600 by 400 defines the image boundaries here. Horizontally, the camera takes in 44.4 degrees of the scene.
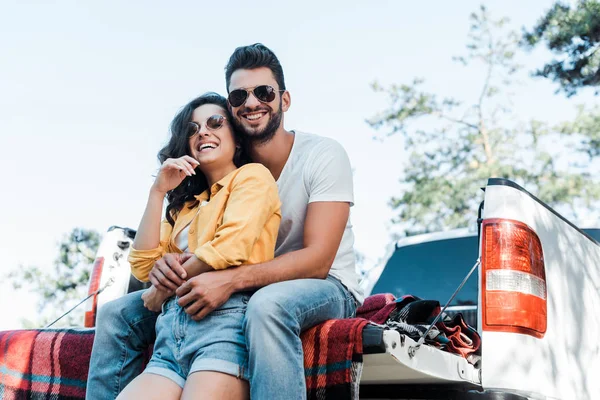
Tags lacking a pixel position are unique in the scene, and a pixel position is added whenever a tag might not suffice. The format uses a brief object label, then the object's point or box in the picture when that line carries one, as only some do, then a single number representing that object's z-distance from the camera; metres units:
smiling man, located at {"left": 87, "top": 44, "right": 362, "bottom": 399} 2.25
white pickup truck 2.30
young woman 2.34
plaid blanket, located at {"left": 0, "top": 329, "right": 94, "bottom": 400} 2.93
